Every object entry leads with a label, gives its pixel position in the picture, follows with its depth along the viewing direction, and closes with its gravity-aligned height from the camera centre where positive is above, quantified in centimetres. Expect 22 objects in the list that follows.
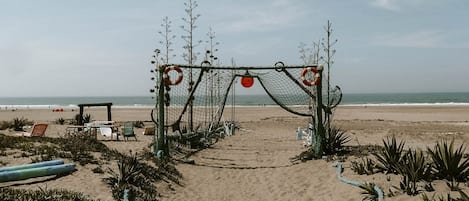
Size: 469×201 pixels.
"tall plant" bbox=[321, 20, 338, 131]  2118 +219
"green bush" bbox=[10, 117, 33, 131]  1939 -152
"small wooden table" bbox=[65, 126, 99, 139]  1469 -147
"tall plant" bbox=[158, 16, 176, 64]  2333 +235
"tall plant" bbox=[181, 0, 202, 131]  2156 +235
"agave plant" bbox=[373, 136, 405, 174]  885 -139
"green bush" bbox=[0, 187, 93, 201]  713 -176
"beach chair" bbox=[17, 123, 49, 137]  1577 -141
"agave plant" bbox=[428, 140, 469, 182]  777 -133
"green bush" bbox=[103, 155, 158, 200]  827 -185
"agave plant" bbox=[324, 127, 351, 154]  1240 -149
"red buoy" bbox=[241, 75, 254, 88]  1367 +38
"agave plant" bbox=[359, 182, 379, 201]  787 -186
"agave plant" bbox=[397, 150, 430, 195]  758 -146
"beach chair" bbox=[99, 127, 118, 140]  1695 -158
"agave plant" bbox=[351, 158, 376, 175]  925 -165
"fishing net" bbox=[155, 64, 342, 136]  1304 -10
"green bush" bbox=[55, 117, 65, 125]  2470 -173
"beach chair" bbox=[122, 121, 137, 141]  1650 -150
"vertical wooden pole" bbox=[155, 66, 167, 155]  1277 -32
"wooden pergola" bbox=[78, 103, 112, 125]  1911 -69
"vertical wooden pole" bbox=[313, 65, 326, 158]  1226 -103
